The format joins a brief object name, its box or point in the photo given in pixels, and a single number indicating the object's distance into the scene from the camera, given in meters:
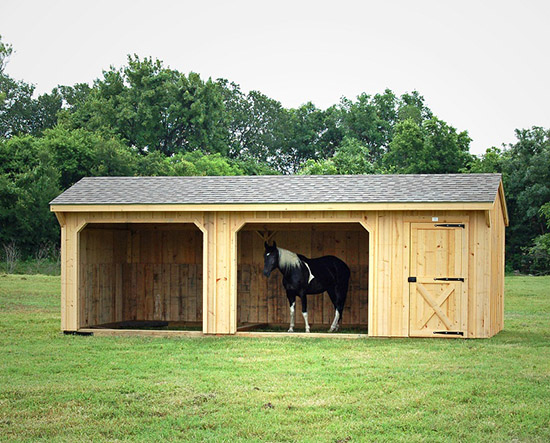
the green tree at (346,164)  46.84
